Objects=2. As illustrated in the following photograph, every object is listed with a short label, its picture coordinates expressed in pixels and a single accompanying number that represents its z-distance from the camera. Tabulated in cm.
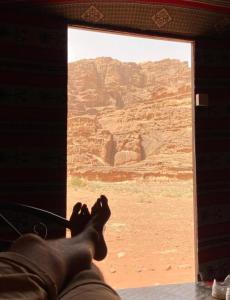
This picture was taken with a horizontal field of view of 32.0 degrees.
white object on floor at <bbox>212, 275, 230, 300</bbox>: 208
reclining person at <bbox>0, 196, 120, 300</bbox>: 98
